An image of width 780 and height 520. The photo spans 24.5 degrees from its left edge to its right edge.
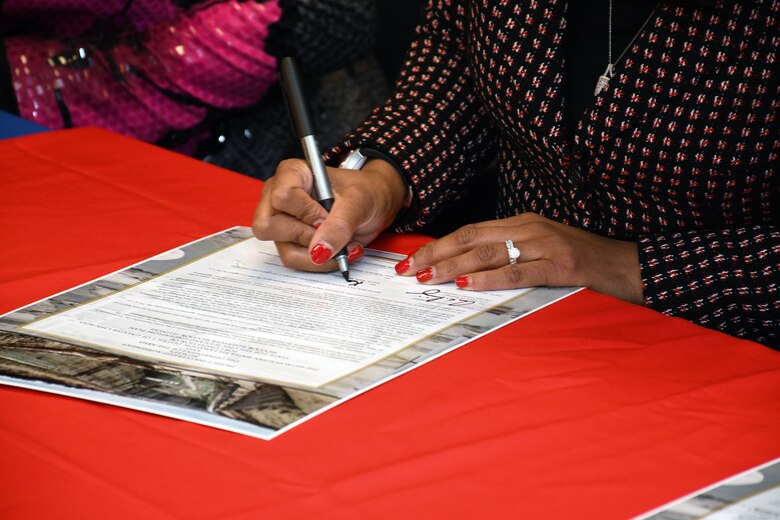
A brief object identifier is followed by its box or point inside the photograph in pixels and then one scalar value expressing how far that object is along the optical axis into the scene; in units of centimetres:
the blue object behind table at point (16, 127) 152
